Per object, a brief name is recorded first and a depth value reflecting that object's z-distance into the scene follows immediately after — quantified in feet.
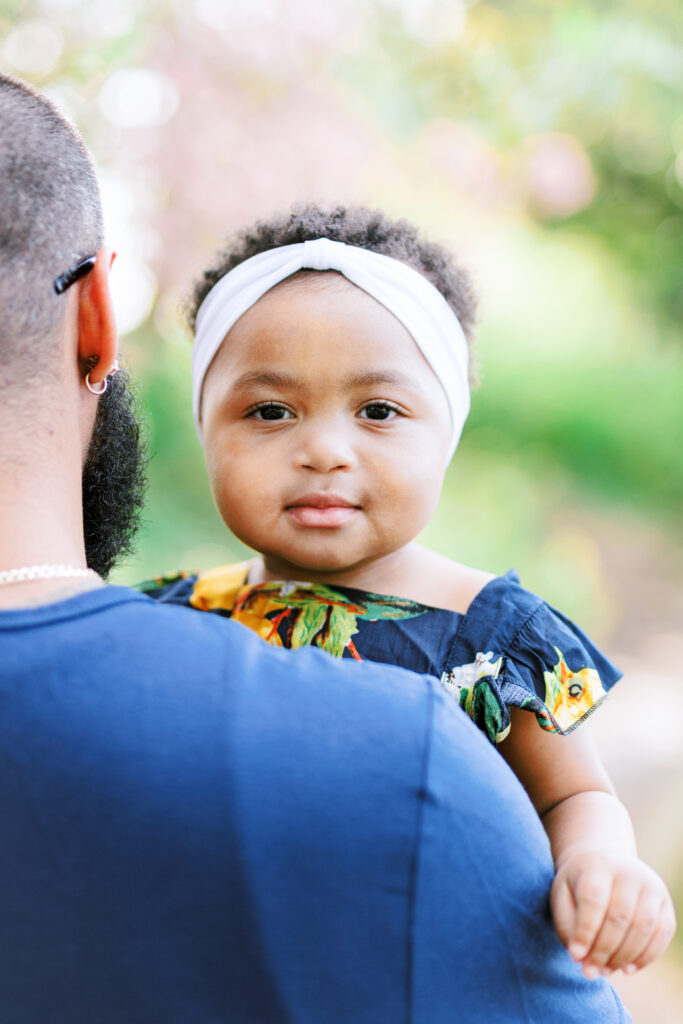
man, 2.38
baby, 2.94
